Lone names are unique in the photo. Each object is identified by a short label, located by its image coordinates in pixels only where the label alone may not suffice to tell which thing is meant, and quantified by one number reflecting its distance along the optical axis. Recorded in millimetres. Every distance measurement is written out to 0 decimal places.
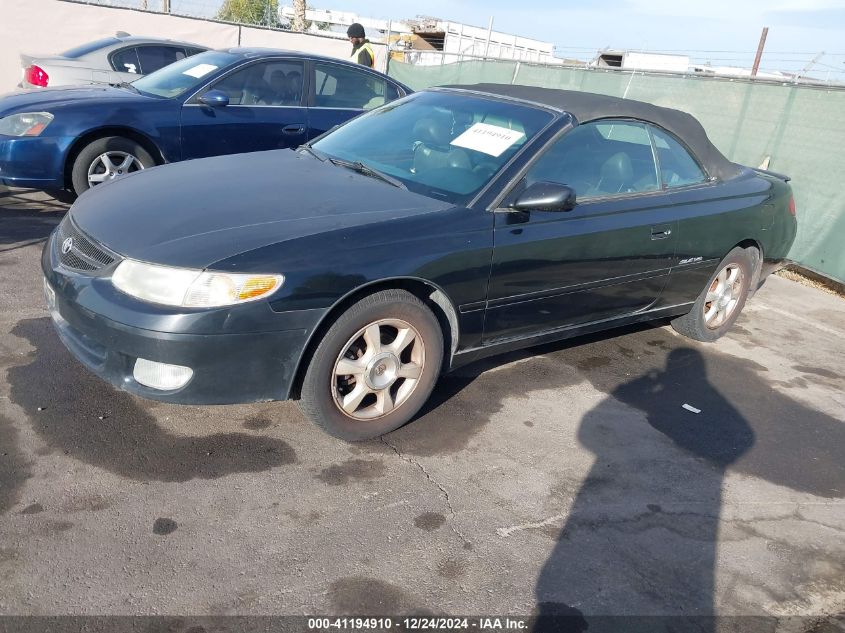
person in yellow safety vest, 9586
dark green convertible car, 3086
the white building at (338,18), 34944
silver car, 9070
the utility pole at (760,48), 10914
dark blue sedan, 6289
